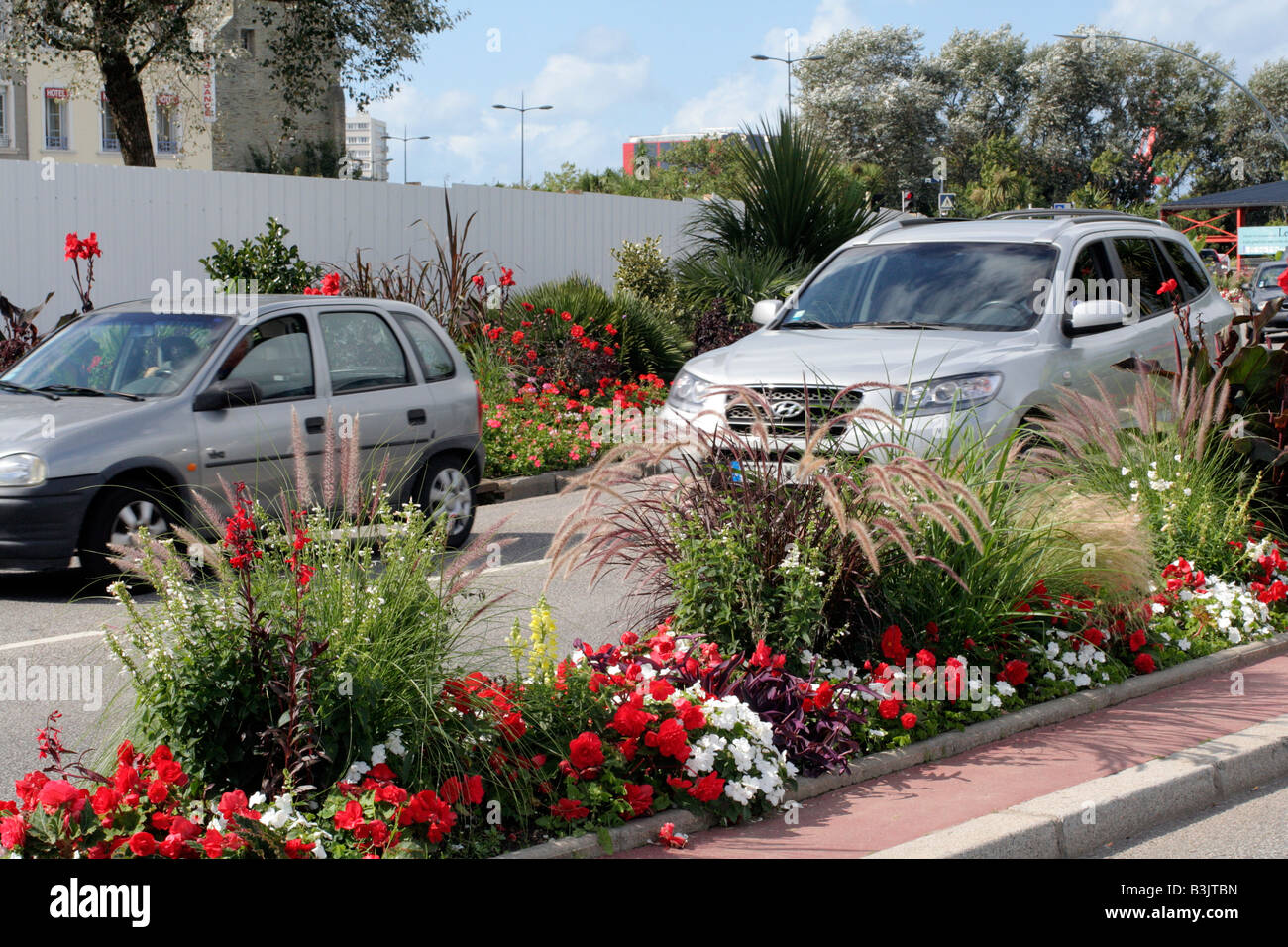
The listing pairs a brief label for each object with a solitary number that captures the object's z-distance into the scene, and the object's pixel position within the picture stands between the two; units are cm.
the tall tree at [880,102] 6456
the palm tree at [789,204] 2033
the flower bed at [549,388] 1310
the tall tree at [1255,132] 6606
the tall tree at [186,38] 2267
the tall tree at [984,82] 6594
